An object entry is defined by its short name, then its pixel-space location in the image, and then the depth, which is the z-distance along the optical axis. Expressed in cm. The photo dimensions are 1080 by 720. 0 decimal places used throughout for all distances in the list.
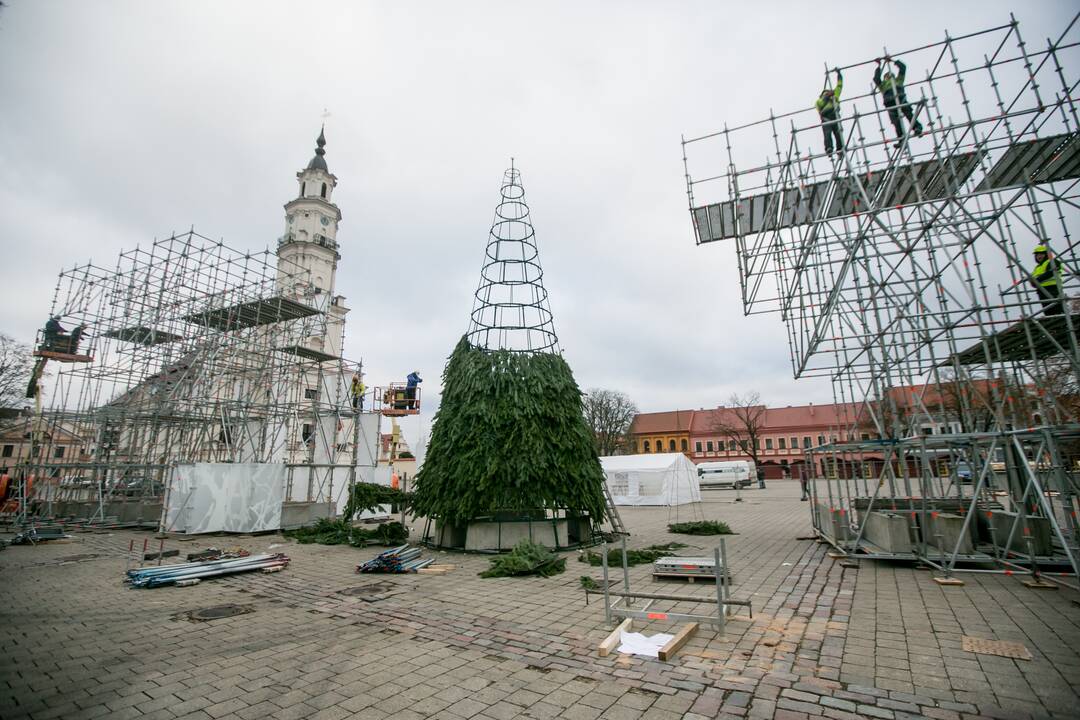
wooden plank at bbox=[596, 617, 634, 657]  512
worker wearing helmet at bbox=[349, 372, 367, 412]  2270
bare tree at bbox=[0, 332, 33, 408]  2588
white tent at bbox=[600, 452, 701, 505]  2664
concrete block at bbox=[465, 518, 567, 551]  1177
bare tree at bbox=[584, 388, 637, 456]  5778
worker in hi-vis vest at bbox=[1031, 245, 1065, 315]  806
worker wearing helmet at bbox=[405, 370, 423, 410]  2753
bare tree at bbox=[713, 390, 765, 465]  6348
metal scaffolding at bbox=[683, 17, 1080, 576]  838
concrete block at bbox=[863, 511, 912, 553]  922
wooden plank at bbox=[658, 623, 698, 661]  495
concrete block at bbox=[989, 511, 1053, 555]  886
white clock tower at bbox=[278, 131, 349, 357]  4262
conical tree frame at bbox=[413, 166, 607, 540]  1142
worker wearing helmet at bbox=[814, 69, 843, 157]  1088
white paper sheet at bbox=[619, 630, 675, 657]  516
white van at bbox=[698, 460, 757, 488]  4197
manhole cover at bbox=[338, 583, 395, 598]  809
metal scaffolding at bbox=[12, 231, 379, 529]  1831
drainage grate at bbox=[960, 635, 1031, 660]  484
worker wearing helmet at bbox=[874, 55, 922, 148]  1006
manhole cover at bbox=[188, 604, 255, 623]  681
